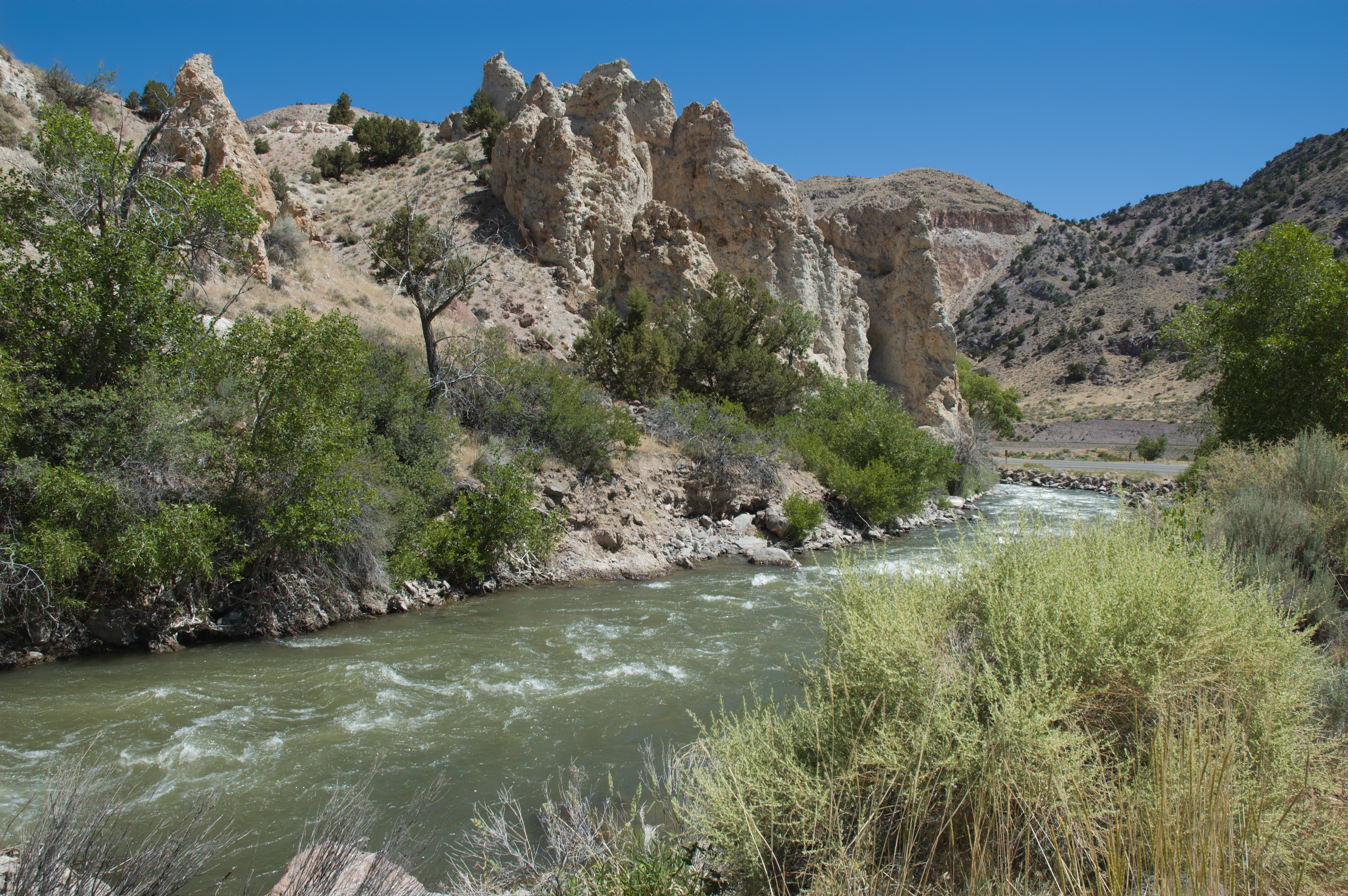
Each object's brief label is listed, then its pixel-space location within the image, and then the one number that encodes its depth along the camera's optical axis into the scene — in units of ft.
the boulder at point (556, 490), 51.49
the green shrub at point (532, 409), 55.11
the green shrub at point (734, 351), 81.82
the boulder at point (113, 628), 29.81
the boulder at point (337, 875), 10.61
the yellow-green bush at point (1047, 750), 8.55
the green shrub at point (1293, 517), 21.20
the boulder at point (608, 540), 52.01
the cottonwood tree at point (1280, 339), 35.76
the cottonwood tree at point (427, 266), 53.11
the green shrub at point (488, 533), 42.55
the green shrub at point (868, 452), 68.90
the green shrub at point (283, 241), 72.08
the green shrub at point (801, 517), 60.21
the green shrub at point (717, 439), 64.39
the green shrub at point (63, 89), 78.38
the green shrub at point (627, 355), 75.72
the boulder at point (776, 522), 60.44
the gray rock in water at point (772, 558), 51.62
